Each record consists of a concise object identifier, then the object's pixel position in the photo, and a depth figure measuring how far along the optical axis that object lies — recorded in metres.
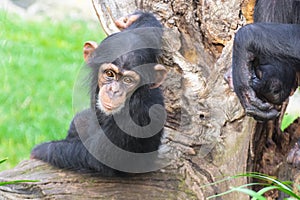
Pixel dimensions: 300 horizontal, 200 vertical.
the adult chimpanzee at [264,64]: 7.06
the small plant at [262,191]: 4.45
